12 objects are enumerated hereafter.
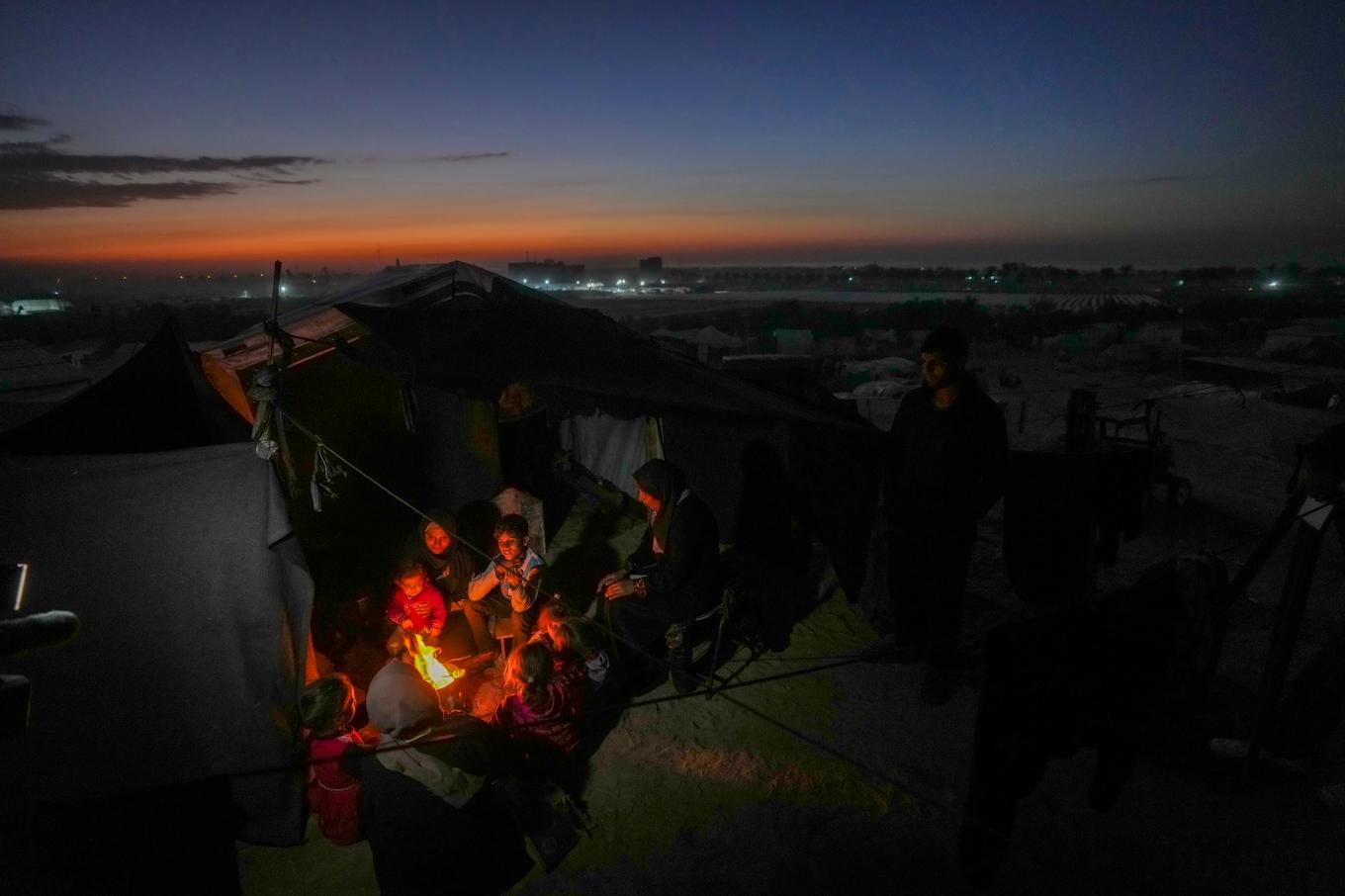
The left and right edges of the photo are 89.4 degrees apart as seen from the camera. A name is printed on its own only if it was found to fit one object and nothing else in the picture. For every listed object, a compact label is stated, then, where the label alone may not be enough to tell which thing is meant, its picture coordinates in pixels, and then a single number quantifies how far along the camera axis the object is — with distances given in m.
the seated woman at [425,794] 3.07
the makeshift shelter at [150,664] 3.28
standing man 4.39
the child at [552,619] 4.37
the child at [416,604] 4.55
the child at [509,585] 4.68
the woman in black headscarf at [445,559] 4.90
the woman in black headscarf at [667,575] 4.58
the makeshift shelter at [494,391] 4.68
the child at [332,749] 3.29
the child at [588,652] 4.30
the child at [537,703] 3.64
